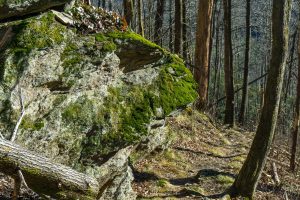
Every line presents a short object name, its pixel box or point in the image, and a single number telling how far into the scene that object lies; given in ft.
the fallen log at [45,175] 12.35
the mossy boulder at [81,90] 19.40
